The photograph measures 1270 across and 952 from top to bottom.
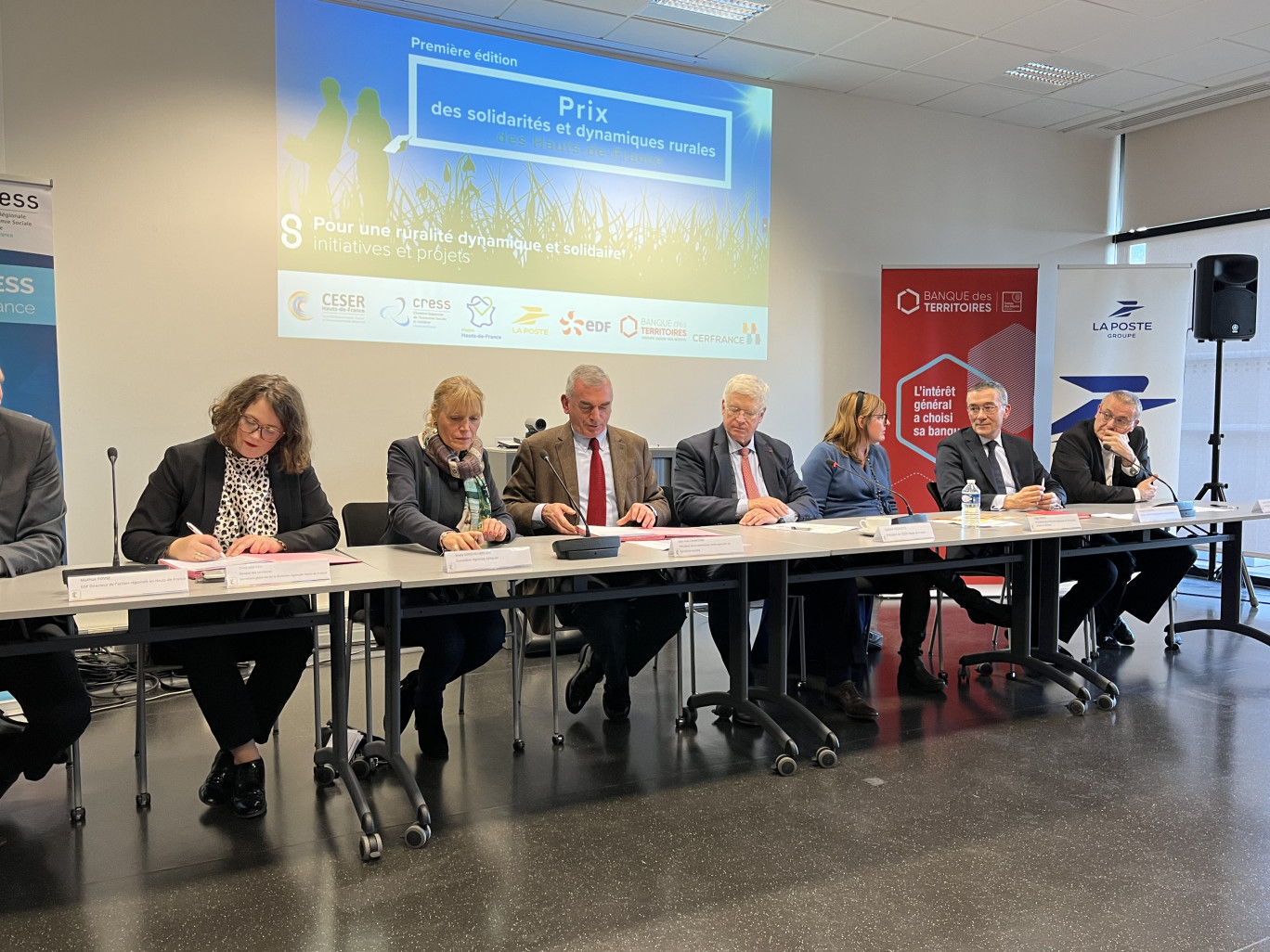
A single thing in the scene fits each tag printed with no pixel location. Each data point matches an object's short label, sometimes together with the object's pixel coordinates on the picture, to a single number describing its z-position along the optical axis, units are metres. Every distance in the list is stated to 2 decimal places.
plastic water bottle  3.46
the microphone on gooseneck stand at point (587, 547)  2.54
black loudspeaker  5.53
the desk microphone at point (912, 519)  3.34
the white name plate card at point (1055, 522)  3.36
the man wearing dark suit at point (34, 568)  2.16
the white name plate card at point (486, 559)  2.35
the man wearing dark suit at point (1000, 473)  3.89
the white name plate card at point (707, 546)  2.67
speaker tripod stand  5.17
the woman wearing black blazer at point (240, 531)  2.39
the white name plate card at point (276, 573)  2.06
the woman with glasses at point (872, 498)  3.79
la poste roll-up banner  6.05
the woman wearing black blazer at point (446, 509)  2.80
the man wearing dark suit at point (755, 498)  3.33
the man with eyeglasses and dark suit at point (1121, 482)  4.17
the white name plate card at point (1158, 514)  3.63
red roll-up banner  5.94
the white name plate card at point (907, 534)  3.01
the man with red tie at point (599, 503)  3.14
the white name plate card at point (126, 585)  1.91
